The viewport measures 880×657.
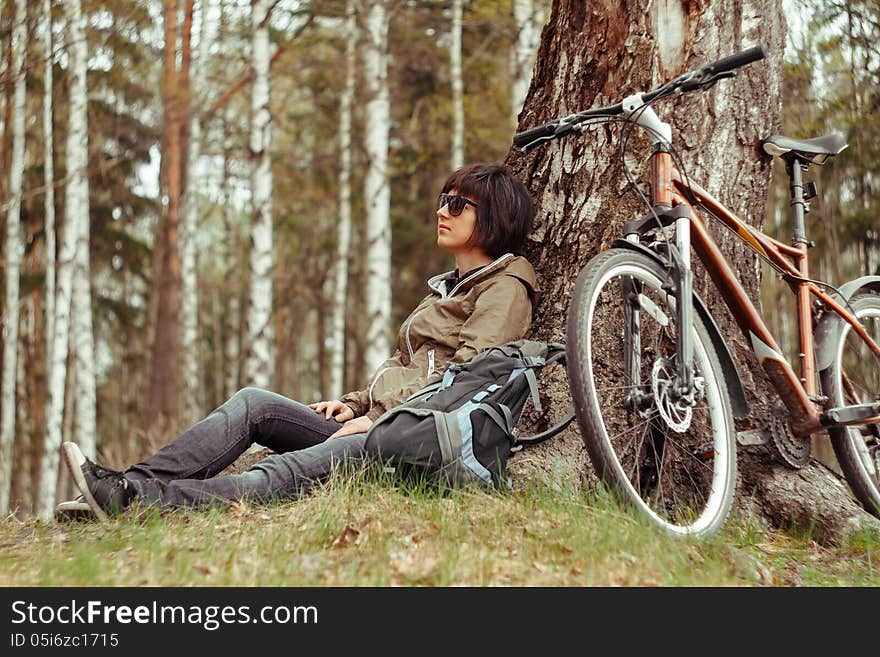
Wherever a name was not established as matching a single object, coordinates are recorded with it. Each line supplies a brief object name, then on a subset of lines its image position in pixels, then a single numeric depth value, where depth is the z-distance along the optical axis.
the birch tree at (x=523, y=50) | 10.62
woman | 3.20
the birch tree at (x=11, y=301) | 11.02
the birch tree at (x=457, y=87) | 13.07
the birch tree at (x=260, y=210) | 9.77
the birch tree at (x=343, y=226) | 14.26
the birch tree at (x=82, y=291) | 10.38
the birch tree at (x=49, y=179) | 9.65
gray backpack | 3.11
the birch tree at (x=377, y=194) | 9.95
